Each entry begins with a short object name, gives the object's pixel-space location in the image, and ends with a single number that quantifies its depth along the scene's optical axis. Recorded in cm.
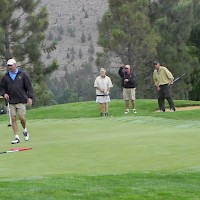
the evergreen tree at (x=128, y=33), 5153
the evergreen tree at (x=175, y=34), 5475
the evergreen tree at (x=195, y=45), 5496
